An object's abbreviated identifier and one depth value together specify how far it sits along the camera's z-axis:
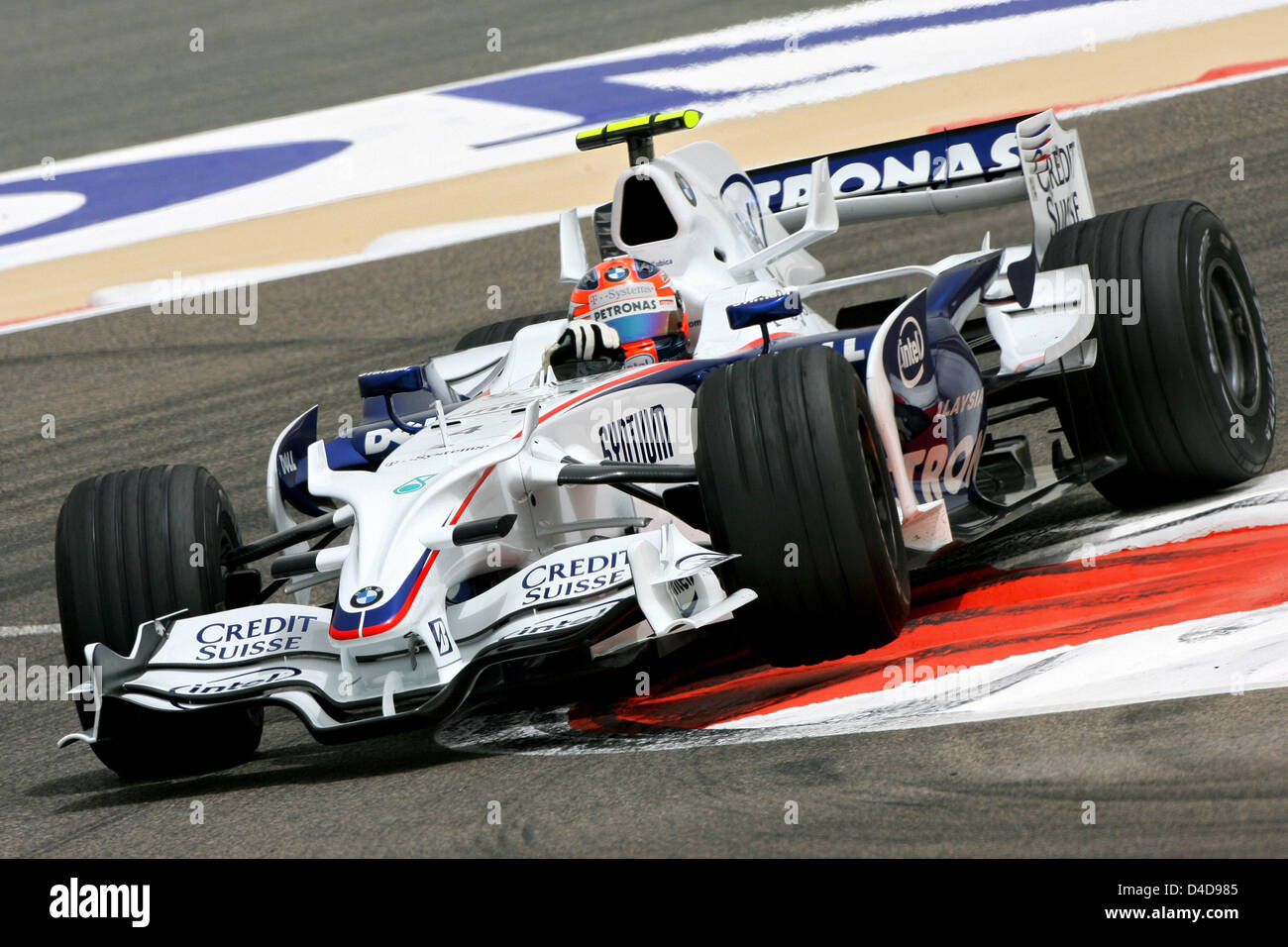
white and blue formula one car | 11.23
